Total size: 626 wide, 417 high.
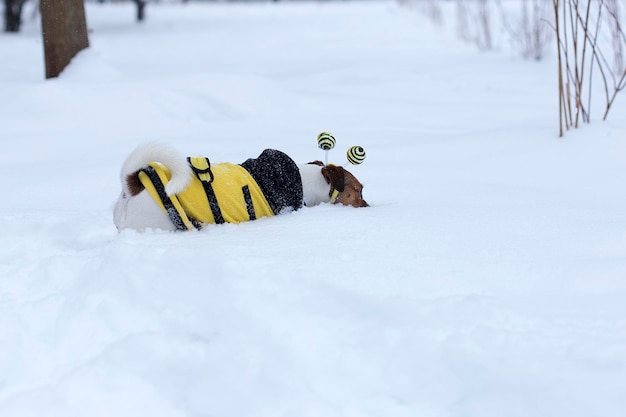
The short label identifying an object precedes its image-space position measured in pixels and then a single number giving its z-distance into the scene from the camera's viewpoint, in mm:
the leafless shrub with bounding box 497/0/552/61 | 6301
